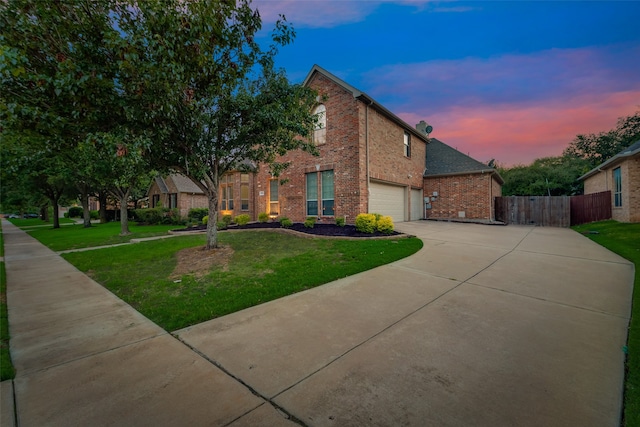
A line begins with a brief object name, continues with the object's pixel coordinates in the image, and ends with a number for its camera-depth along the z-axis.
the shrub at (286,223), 12.41
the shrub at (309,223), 11.55
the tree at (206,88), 5.23
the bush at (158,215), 22.12
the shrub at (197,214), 21.01
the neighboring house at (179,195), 22.31
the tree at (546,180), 28.38
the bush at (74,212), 44.28
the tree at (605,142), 30.16
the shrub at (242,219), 14.76
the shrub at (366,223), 10.02
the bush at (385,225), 9.98
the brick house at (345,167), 11.85
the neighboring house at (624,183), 11.99
